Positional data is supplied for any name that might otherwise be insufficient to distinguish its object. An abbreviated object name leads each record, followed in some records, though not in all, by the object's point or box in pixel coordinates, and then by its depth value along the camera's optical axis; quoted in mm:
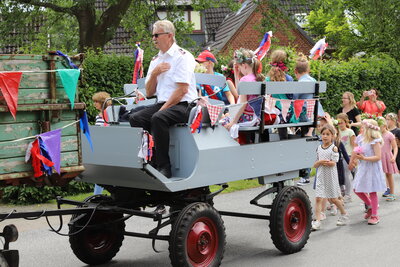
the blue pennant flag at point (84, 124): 5512
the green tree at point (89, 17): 17422
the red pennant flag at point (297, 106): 7535
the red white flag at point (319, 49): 8938
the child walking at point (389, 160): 10742
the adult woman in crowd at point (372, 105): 15938
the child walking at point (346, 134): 10731
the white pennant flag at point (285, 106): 7395
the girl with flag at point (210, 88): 7984
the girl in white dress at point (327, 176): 8805
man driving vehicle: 6480
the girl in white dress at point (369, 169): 9008
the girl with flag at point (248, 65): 7585
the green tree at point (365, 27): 21609
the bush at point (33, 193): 10906
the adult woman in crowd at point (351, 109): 12836
